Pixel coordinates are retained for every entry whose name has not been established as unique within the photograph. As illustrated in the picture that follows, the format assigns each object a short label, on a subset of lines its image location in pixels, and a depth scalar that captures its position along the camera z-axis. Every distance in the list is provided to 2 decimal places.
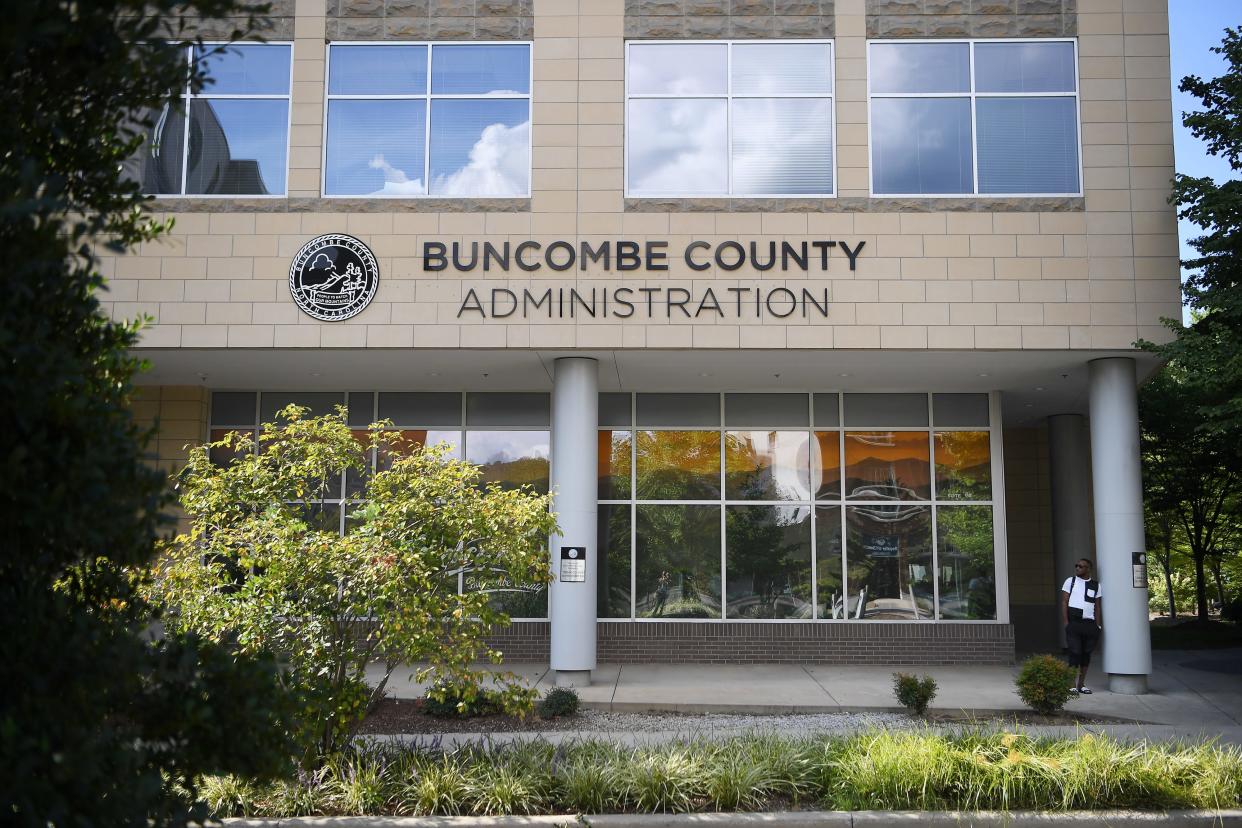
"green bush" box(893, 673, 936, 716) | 12.31
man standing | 14.60
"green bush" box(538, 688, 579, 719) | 12.58
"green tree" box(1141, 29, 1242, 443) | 13.48
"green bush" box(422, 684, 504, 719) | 12.24
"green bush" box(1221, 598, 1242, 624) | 24.41
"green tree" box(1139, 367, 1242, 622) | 21.09
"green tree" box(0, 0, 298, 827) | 3.58
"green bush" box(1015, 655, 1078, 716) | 12.13
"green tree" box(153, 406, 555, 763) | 8.17
